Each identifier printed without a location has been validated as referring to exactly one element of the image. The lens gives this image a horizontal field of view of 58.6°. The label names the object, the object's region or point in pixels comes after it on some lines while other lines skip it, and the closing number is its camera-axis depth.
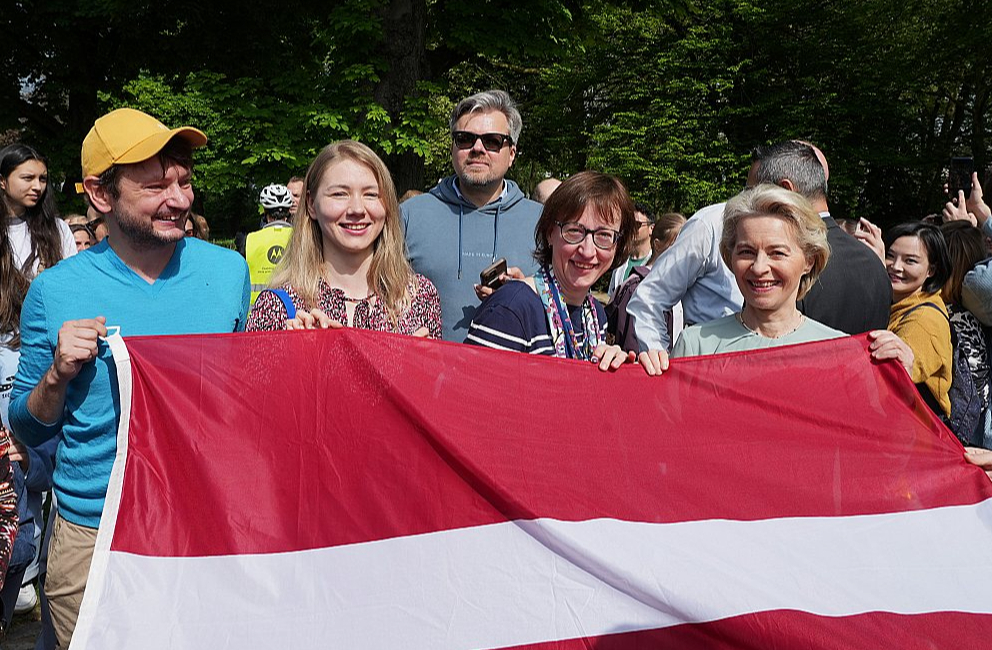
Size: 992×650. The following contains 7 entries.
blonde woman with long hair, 3.11
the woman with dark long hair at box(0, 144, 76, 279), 5.51
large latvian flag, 2.61
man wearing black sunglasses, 4.15
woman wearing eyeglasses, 3.09
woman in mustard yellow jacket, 4.28
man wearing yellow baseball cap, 2.66
